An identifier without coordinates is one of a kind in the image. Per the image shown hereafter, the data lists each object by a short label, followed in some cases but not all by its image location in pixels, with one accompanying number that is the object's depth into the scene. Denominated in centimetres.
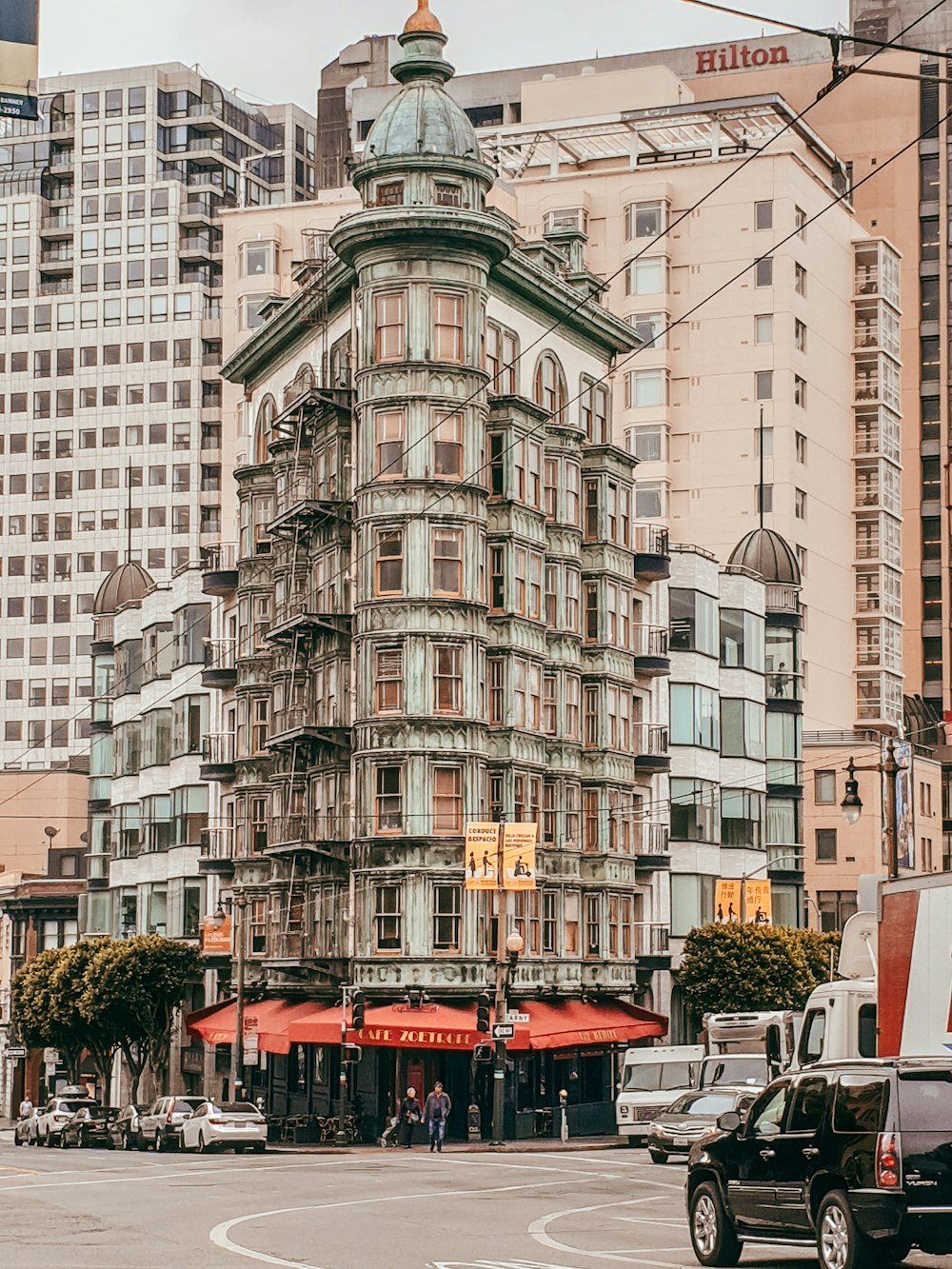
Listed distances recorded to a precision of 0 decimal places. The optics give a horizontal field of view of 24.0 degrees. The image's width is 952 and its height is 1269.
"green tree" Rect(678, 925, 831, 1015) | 7281
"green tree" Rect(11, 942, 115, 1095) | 7544
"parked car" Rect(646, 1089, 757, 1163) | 4341
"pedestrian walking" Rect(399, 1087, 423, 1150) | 5822
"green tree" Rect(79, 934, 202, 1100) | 7369
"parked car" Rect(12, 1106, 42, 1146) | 6656
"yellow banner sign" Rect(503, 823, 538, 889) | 5931
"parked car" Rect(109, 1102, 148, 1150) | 5838
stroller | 5831
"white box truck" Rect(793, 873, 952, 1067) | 2433
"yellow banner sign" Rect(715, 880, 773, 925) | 7462
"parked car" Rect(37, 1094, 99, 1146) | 6438
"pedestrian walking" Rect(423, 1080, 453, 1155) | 5434
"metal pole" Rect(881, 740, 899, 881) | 4384
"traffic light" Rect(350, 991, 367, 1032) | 5725
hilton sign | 13162
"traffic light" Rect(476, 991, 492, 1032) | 5744
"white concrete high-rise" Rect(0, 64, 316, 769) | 14312
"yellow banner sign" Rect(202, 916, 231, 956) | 7219
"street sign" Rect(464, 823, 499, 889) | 5956
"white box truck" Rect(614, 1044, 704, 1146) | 5588
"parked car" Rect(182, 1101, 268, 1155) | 5341
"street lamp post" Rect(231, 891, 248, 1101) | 6644
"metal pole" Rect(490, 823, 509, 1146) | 5803
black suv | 1967
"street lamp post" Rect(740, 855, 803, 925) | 7426
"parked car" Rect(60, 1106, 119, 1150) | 6225
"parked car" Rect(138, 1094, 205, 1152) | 5528
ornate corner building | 6209
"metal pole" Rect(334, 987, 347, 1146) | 6028
